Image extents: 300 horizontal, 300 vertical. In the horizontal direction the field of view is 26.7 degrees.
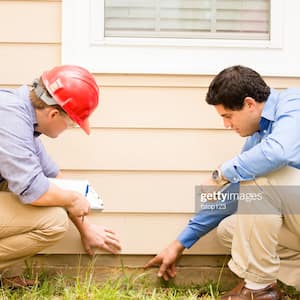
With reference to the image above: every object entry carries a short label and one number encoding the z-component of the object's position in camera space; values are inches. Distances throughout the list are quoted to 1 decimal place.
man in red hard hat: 103.6
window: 125.5
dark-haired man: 105.2
